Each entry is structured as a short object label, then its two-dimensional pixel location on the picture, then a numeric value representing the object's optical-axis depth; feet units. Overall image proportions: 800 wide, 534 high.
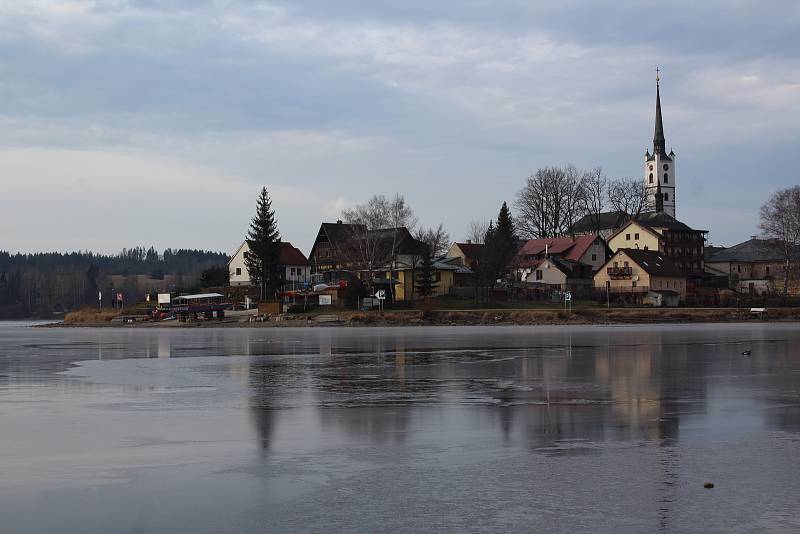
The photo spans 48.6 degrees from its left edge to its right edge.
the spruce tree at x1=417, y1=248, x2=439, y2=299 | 306.55
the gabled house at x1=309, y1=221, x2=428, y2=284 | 319.49
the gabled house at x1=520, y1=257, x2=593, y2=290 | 358.02
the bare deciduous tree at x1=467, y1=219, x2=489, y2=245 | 447.59
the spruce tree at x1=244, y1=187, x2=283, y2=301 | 316.60
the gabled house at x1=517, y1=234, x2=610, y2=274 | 371.76
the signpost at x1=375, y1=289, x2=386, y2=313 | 267.51
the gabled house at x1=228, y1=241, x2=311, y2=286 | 382.22
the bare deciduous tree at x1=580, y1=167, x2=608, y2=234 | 418.31
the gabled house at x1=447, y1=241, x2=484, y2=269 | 401.72
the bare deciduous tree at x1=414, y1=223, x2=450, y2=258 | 340.94
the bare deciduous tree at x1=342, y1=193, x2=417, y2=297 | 321.52
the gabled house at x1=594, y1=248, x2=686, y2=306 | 333.21
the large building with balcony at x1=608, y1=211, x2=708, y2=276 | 397.60
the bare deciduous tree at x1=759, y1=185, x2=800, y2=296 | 336.90
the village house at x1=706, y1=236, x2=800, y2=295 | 395.26
